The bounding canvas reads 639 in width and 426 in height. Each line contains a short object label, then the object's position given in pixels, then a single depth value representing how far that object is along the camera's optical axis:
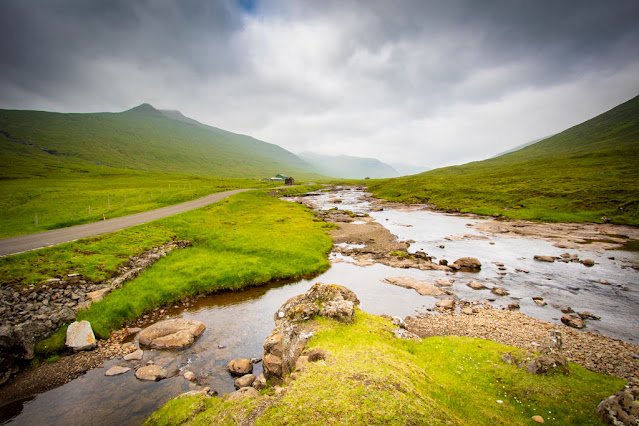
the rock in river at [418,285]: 24.84
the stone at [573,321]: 18.73
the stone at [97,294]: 19.19
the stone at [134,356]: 15.45
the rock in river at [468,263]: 31.10
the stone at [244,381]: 13.30
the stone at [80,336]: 15.55
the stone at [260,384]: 12.41
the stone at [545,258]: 32.91
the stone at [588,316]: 19.78
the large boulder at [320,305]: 14.87
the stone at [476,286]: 25.86
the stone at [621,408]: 8.04
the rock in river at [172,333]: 16.78
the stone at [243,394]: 10.79
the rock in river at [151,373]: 14.03
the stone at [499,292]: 24.44
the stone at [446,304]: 21.92
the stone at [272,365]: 12.38
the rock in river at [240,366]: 14.52
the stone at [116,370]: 14.28
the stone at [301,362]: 10.59
